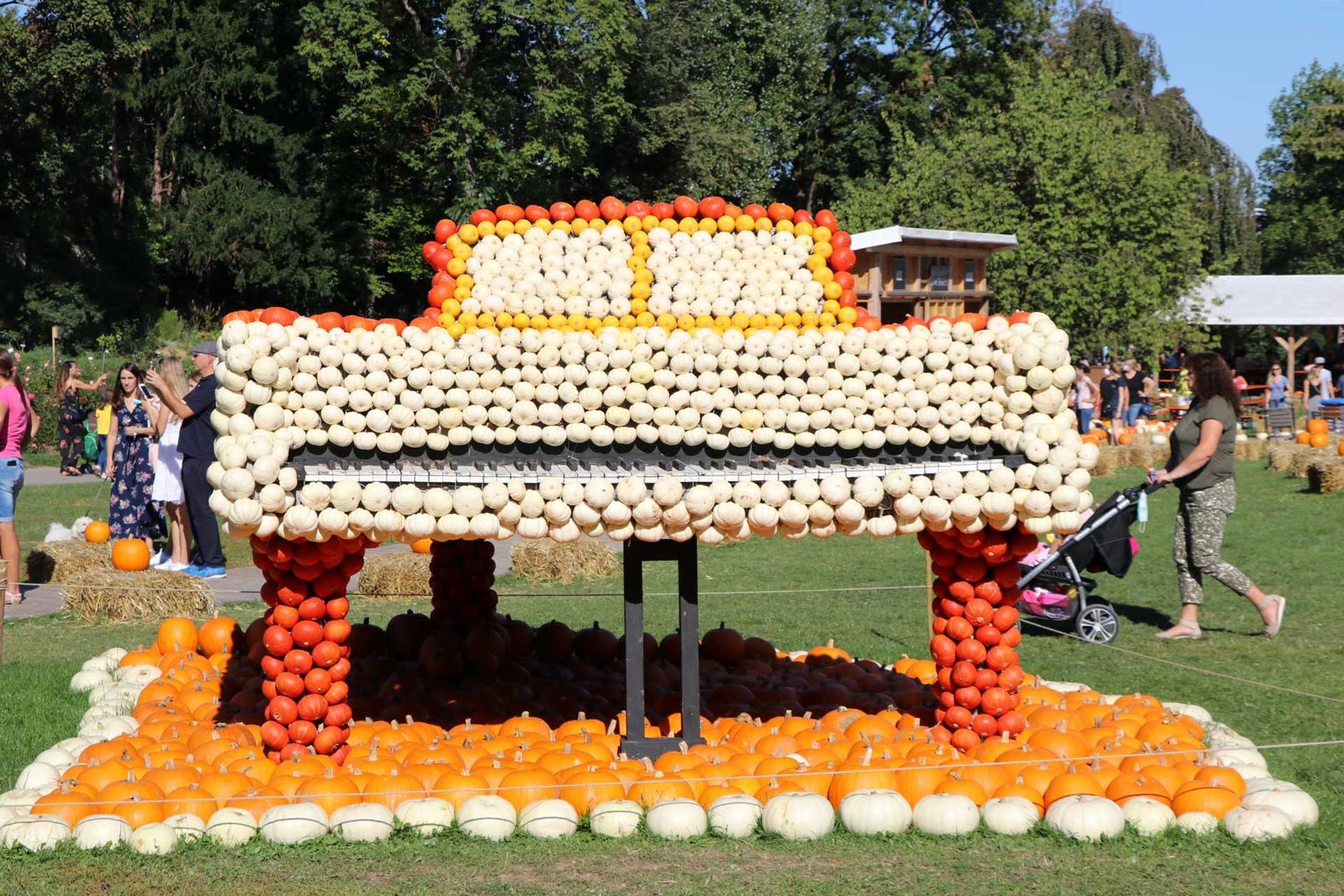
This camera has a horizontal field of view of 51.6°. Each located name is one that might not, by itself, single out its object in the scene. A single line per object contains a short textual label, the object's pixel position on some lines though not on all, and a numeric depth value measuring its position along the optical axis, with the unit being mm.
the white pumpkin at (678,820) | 5738
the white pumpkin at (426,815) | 5781
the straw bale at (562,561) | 13438
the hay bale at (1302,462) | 21906
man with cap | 11562
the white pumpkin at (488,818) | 5730
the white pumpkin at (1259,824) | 5641
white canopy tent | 45094
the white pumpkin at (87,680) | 8695
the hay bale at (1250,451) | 26031
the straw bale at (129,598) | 11133
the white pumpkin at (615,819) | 5770
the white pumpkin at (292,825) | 5672
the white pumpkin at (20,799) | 5973
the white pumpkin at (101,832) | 5617
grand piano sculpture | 6082
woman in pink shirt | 11406
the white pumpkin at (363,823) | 5695
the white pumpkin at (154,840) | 5555
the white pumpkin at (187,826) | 5676
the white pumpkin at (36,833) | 5613
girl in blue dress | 14133
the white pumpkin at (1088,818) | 5668
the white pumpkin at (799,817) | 5719
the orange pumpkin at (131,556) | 12320
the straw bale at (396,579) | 12398
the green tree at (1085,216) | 35250
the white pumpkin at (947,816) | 5758
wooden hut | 32938
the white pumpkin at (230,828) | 5660
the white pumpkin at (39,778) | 6363
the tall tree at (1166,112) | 50406
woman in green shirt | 10227
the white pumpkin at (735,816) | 5750
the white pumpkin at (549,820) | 5758
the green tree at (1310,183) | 58656
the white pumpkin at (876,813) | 5785
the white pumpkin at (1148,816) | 5754
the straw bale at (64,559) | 12930
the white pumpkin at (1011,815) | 5777
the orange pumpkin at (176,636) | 9328
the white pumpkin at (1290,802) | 5832
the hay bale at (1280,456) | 23172
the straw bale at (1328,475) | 19609
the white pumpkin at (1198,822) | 5727
